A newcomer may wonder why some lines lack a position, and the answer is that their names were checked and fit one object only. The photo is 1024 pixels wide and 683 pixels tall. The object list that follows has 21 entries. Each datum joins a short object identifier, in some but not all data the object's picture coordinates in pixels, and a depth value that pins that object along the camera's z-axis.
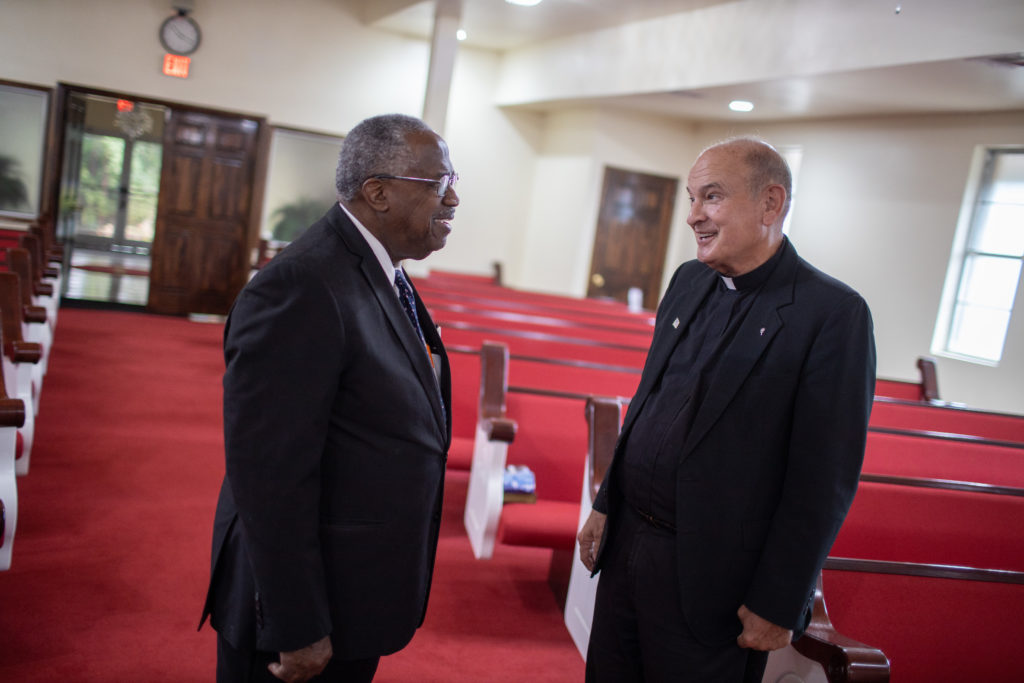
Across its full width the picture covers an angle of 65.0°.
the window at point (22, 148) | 7.70
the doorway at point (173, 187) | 8.15
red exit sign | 7.92
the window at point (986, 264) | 6.19
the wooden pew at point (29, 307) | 4.05
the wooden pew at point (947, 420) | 3.33
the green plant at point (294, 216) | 8.84
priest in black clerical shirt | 1.26
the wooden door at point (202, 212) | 8.16
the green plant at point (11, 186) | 7.80
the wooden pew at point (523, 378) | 3.38
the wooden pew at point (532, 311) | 4.96
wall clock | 7.89
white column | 6.99
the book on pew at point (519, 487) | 2.77
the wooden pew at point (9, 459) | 2.17
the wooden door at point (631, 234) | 9.18
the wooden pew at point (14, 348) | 3.21
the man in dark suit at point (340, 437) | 1.09
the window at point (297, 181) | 8.67
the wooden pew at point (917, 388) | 4.26
